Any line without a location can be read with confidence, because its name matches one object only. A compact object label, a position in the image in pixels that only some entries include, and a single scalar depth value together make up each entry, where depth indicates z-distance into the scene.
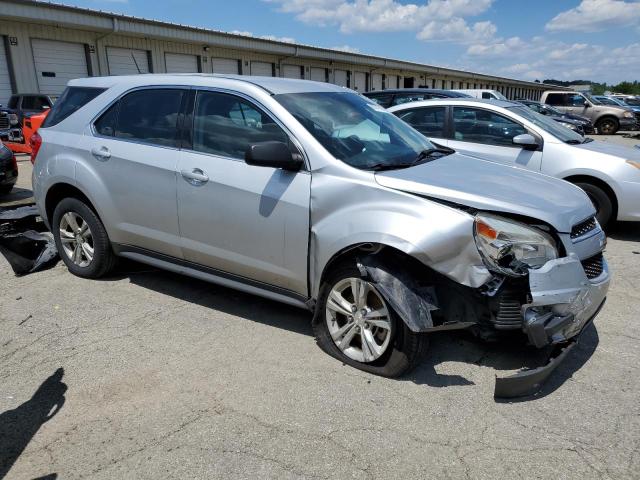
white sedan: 6.38
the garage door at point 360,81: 37.97
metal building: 18.05
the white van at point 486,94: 20.62
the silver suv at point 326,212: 3.04
